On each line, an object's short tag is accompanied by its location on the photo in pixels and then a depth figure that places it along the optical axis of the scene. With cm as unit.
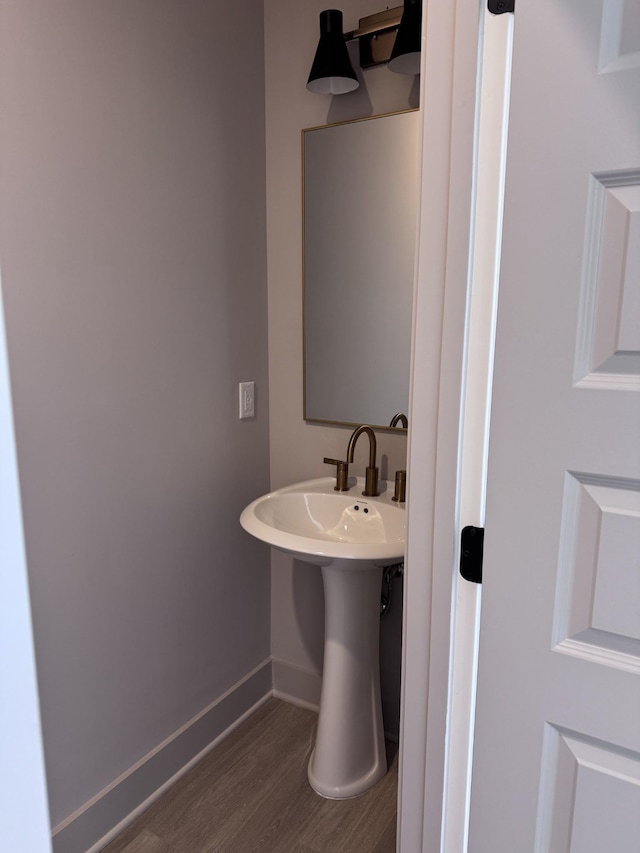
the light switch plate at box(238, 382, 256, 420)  199
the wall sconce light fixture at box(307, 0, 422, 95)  163
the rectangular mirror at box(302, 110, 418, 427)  176
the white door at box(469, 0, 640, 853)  75
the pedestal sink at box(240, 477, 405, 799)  174
